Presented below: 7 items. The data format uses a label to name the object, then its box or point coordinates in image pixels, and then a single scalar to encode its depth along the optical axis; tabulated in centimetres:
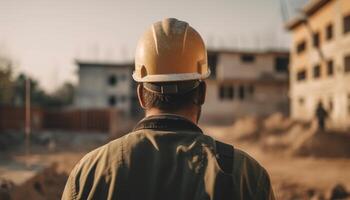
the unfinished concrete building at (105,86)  3881
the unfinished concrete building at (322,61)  2245
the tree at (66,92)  5402
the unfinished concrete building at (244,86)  3556
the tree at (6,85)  3132
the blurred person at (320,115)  1821
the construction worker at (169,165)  132
